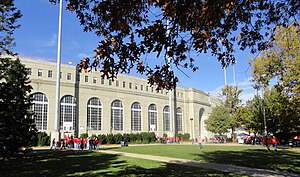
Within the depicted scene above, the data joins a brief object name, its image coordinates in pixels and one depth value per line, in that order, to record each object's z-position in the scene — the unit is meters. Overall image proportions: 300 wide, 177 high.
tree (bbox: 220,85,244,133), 57.59
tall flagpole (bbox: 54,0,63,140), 41.31
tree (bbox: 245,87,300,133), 46.47
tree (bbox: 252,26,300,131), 26.53
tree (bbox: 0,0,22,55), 19.48
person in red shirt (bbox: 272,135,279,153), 24.26
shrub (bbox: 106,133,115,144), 53.59
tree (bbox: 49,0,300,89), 5.72
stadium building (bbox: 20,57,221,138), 51.03
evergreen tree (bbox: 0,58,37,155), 19.89
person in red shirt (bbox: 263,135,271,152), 25.33
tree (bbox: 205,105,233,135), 61.51
